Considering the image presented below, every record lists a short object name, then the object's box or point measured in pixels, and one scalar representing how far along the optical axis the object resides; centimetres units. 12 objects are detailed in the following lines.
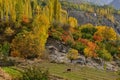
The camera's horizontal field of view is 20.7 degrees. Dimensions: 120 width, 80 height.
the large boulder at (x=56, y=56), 7605
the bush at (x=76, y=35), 9200
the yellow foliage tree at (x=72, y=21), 14674
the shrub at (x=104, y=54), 8431
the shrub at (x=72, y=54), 7874
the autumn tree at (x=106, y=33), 9767
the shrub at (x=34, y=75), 3669
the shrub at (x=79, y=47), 8438
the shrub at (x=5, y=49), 7038
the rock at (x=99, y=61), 8150
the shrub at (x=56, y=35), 8634
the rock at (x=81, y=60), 7806
